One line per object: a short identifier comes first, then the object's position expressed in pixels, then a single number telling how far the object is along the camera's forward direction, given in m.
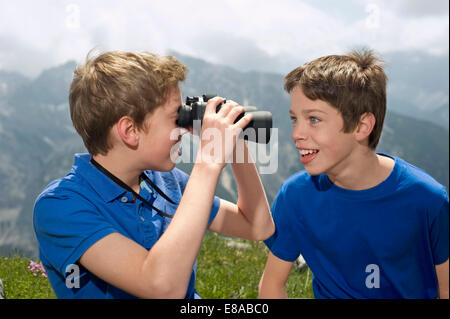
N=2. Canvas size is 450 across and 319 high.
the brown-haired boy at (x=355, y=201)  1.29
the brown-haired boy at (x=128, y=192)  1.03
